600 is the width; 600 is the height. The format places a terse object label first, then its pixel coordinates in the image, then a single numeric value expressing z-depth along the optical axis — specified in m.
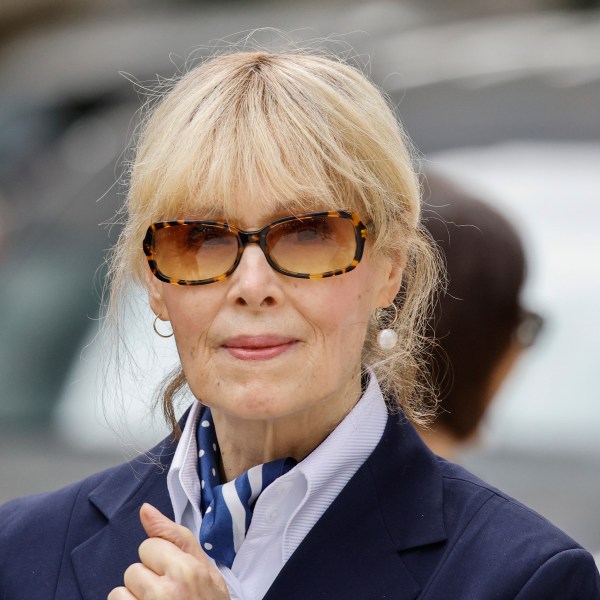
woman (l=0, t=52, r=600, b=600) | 3.30
